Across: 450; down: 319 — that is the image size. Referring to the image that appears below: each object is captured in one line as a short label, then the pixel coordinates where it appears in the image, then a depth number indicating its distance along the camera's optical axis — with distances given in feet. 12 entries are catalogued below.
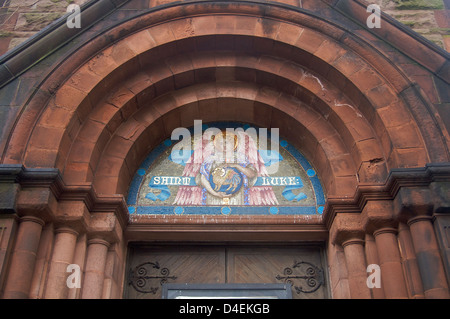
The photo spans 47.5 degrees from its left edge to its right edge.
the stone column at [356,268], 19.95
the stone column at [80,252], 20.49
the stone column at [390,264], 18.80
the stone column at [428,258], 17.80
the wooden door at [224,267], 23.00
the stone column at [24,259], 17.93
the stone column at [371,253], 20.15
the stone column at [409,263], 18.43
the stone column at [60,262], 18.92
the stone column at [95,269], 20.20
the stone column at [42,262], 18.71
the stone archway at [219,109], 20.90
